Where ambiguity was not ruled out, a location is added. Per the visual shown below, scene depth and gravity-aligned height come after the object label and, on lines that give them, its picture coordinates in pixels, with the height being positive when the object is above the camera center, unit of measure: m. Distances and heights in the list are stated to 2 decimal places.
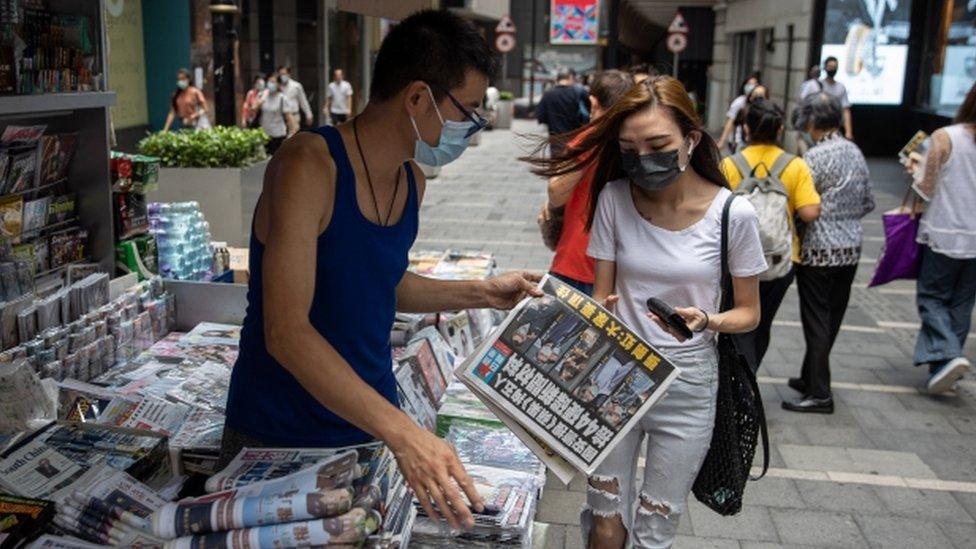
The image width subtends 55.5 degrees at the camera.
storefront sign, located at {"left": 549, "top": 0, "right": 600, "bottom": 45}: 43.88 +3.15
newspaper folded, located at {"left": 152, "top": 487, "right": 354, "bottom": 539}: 1.70 -0.78
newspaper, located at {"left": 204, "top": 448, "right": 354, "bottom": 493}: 1.85 -0.78
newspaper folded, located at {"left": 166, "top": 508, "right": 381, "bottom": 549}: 1.68 -0.81
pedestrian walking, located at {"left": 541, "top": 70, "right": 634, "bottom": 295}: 4.21 -0.64
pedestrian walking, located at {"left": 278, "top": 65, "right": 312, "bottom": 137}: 15.48 -0.26
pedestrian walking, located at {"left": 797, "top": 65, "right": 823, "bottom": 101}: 15.08 +0.19
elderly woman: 5.20 -0.73
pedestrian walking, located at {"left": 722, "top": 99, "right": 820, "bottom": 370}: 4.70 -0.49
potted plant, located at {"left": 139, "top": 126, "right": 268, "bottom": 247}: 7.68 -0.78
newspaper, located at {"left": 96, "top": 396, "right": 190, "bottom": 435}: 3.16 -1.14
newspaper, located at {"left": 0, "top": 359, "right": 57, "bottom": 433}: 2.82 -0.99
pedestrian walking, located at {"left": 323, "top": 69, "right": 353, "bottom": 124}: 18.58 -0.32
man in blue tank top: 1.85 -0.32
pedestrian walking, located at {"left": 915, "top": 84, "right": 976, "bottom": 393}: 5.41 -0.88
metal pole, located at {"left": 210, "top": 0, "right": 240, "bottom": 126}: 15.69 +0.29
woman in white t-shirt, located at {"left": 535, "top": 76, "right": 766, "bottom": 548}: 2.75 -0.53
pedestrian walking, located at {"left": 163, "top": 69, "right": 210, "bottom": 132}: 13.22 -0.38
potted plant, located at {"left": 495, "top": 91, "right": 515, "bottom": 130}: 28.01 -0.71
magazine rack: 3.79 -0.28
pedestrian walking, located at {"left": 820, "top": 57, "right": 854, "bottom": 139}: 15.30 +0.18
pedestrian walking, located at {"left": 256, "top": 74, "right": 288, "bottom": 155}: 15.38 -0.43
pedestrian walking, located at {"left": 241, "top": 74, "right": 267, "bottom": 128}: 15.45 -0.41
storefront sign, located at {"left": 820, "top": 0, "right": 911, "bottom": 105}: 19.41 +1.06
